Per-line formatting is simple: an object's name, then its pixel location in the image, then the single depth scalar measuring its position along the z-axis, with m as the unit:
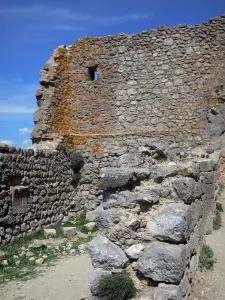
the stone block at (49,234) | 6.48
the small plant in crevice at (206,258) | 3.95
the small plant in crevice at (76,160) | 8.73
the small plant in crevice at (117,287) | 2.61
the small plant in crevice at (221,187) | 6.81
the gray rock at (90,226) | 6.85
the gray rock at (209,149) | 6.81
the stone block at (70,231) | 6.64
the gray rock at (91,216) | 7.92
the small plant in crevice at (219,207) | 6.02
